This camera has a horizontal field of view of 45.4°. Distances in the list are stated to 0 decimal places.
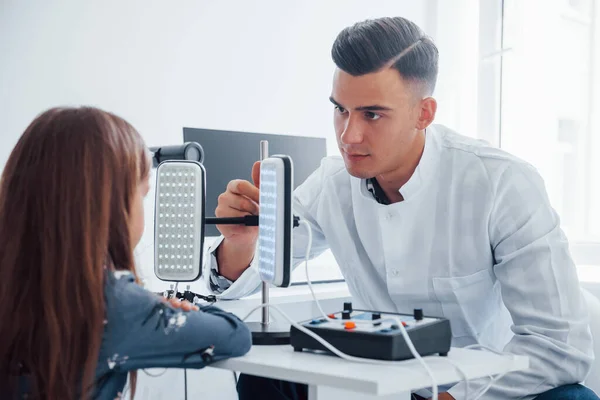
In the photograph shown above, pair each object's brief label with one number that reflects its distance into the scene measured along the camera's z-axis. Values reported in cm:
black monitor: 188
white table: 95
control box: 106
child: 103
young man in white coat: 150
